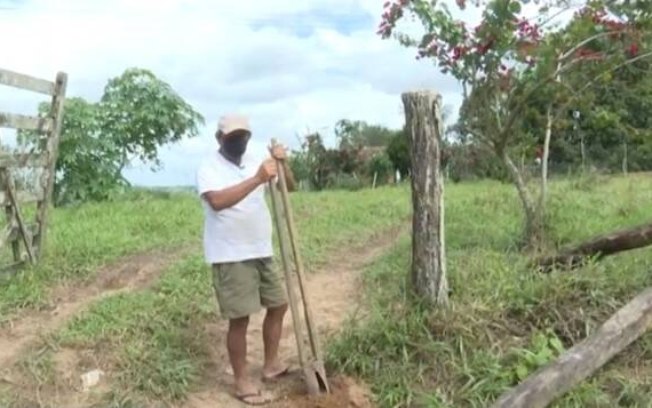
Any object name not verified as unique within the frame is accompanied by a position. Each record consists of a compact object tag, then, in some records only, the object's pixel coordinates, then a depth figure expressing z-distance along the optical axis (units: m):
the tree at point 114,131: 12.68
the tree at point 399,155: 18.25
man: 4.59
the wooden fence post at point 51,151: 7.29
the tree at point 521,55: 7.16
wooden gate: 6.73
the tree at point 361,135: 18.77
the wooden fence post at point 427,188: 5.27
